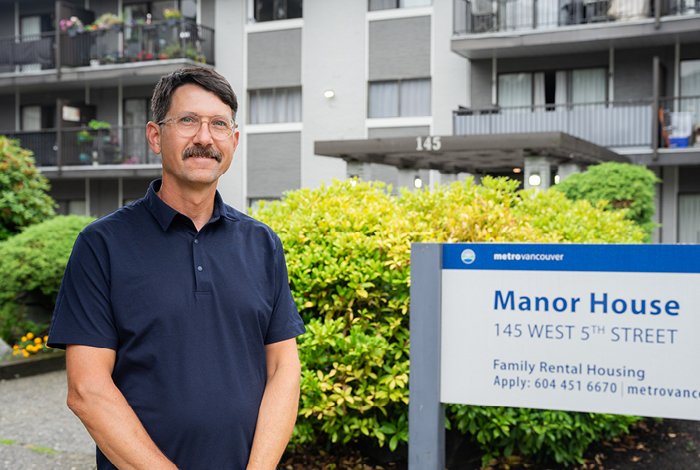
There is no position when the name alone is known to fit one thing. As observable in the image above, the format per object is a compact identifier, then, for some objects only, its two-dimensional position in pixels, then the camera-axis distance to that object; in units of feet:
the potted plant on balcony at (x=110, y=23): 75.72
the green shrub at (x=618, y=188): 40.93
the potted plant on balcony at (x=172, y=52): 72.28
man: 6.44
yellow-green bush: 13.51
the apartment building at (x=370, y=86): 56.49
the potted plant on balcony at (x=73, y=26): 76.84
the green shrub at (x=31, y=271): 29.14
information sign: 10.21
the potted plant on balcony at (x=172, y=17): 72.29
